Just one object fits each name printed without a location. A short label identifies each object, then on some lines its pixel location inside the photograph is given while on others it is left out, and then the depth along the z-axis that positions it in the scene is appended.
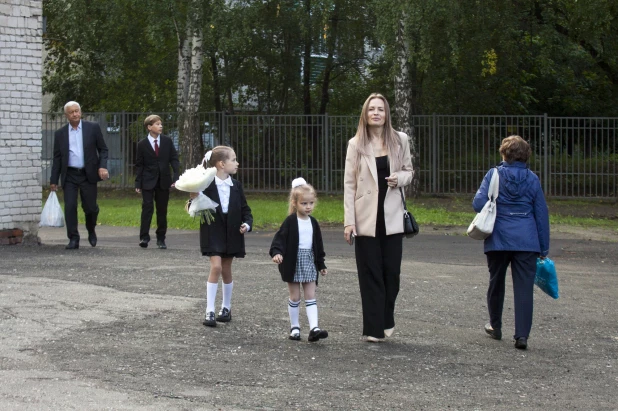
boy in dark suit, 20.78
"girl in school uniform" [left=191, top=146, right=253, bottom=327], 12.53
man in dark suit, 20.19
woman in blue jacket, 11.94
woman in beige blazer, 11.72
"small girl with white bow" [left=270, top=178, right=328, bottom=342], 11.63
